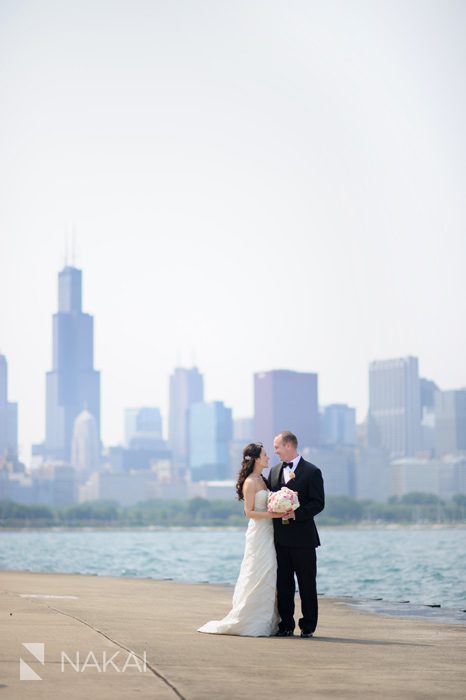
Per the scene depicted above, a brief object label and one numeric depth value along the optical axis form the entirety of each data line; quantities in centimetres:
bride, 1523
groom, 1542
